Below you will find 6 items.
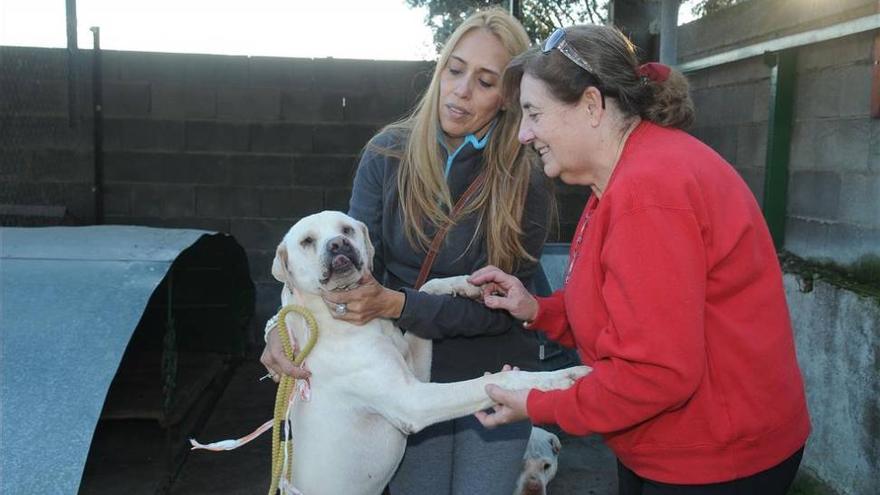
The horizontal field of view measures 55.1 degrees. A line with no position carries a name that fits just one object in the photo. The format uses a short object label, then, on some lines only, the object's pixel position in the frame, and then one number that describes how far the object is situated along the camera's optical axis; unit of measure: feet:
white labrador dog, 7.71
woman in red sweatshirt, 5.36
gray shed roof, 10.09
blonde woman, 8.37
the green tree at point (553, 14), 27.50
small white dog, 12.51
